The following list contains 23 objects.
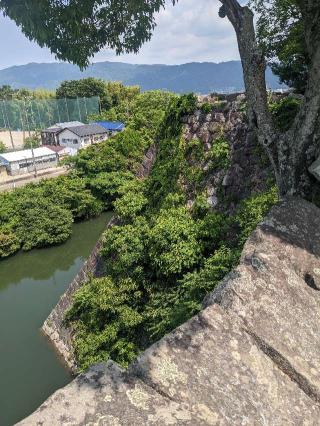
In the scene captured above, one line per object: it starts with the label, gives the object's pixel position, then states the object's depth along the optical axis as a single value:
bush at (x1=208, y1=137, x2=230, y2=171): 10.85
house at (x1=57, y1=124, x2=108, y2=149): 49.59
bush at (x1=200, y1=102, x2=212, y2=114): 12.04
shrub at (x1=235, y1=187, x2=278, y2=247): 8.16
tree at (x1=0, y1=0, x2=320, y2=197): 5.51
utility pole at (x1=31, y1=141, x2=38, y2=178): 39.32
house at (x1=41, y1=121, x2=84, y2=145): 53.46
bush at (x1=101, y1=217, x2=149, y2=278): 10.71
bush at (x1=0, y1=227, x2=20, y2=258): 22.55
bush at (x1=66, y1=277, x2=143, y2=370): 10.45
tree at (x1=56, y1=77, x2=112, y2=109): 67.31
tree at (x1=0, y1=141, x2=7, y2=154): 49.91
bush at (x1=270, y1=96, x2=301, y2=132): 9.72
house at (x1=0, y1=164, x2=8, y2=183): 38.82
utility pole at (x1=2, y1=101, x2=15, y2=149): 61.93
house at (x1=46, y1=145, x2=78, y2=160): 44.47
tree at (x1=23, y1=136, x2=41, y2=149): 53.42
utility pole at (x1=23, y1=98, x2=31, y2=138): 59.36
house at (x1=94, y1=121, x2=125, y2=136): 51.53
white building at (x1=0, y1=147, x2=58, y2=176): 40.38
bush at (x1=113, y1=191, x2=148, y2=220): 12.71
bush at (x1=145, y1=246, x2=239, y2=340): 8.16
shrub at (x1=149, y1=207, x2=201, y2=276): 9.53
